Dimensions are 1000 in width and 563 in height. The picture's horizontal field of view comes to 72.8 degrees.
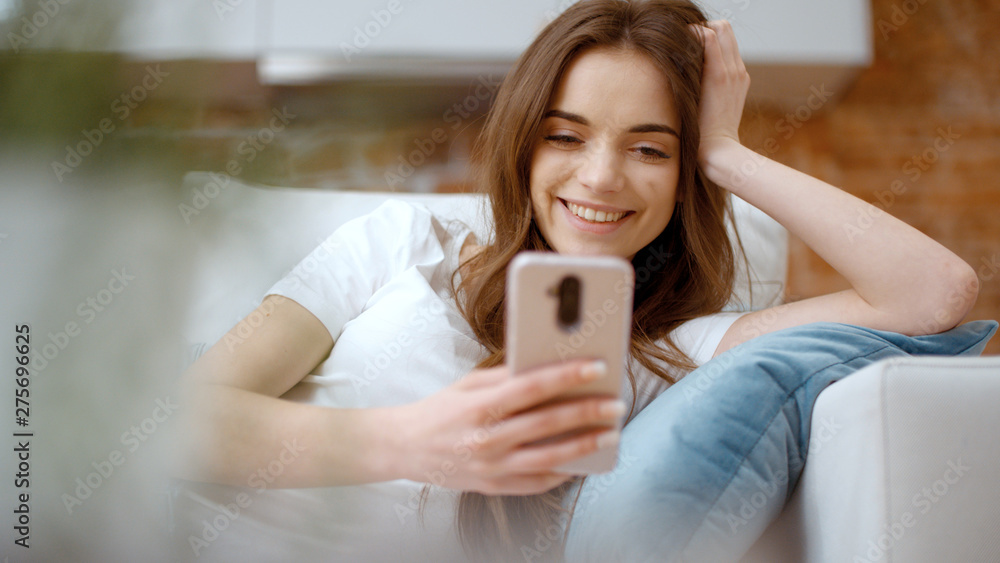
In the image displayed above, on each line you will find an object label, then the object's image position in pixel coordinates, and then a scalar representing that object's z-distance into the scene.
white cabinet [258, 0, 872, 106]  2.09
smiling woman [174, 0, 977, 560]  0.68
